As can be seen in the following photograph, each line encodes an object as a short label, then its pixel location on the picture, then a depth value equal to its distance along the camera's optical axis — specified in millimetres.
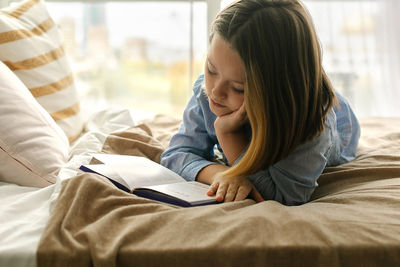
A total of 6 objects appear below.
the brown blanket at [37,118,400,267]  761
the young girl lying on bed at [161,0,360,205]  1023
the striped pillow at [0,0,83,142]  1481
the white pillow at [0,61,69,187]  1105
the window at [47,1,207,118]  3166
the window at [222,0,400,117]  3164
